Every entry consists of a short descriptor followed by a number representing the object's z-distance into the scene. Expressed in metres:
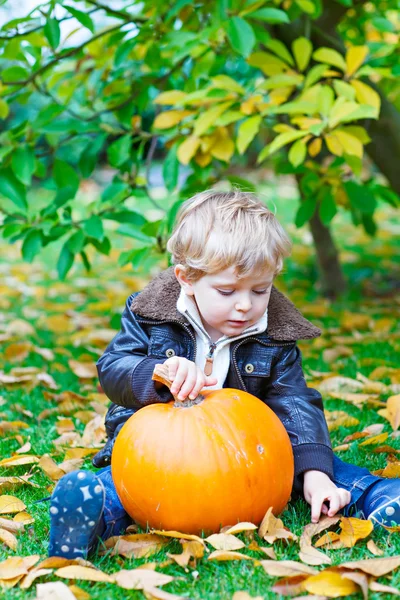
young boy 1.55
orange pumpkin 1.48
